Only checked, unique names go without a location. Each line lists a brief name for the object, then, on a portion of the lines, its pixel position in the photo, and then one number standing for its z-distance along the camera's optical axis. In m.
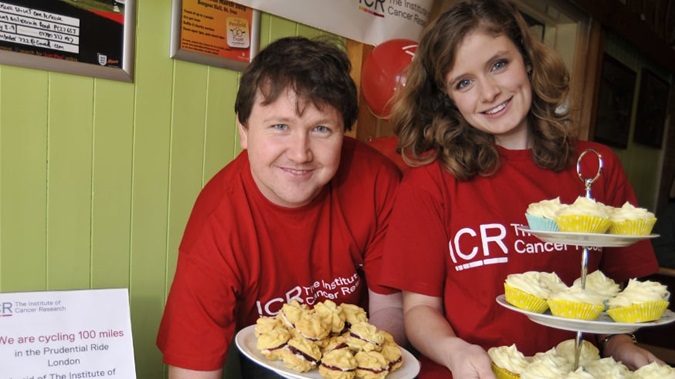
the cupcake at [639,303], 0.98
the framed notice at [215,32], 1.81
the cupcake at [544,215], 1.07
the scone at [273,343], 1.23
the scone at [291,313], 1.30
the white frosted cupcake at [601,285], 1.08
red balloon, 2.09
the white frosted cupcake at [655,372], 1.01
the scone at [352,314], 1.37
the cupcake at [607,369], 1.03
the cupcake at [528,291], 1.04
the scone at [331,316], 1.32
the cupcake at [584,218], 1.01
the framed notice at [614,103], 4.61
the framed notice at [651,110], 5.38
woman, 1.39
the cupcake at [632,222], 1.02
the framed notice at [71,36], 1.46
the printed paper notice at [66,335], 1.27
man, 1.37
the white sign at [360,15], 2.08
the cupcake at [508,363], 1.08
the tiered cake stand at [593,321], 0.93
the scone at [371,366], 1.18
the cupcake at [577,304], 0.97
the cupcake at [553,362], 1.03
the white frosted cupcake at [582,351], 1.15
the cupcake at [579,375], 0.98
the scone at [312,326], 1.25
